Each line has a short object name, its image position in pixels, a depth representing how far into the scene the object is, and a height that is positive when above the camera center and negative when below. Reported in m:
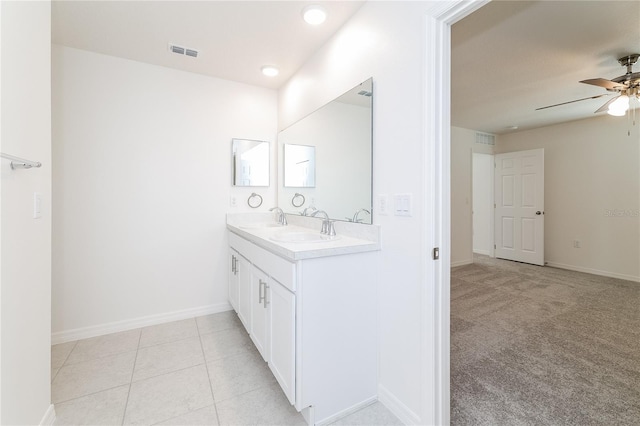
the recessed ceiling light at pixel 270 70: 2.64 +1.35
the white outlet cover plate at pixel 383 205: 1.61 +0.04
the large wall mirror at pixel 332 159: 1.80 +0.42
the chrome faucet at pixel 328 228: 2.00 -0.12
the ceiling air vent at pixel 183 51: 2.31 +1.35
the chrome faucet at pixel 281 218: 2.89 -0.07
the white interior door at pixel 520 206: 4.89 +0.10
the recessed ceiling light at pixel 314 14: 1.81 +1.31
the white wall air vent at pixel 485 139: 5.25 +1.39
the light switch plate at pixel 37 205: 1.33 +0.03
